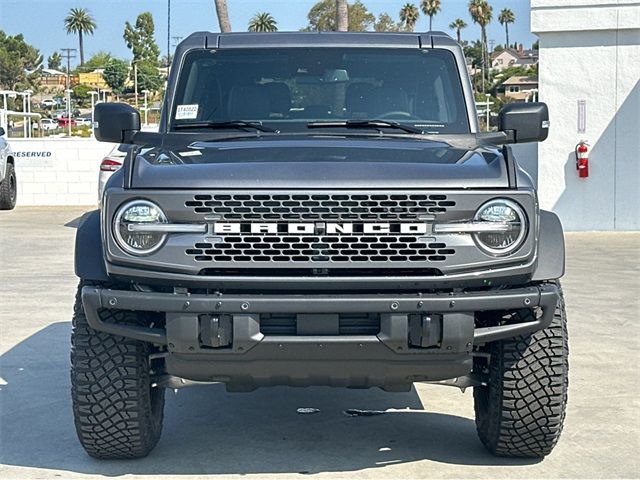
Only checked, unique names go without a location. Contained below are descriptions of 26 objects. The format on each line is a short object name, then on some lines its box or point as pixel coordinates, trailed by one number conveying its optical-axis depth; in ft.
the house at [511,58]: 405.49
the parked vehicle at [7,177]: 62.08
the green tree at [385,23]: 167.14
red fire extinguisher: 52.06
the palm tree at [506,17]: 412.85
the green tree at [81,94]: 299.17
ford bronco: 14.53
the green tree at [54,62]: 421.59
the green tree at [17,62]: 303.48
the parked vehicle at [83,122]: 218.71
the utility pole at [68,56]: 316.40
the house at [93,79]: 318.86
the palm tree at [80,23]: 408.30
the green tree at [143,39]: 354.33
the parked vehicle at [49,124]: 203.21
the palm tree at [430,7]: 309.94
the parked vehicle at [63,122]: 232.32
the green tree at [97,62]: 369.91
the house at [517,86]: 285.43
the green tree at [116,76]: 303.38
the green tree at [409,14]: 295.69
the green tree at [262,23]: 229.04
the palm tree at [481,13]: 322.34
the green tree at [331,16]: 146.05
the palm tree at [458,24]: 351.23
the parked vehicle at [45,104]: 277.46
